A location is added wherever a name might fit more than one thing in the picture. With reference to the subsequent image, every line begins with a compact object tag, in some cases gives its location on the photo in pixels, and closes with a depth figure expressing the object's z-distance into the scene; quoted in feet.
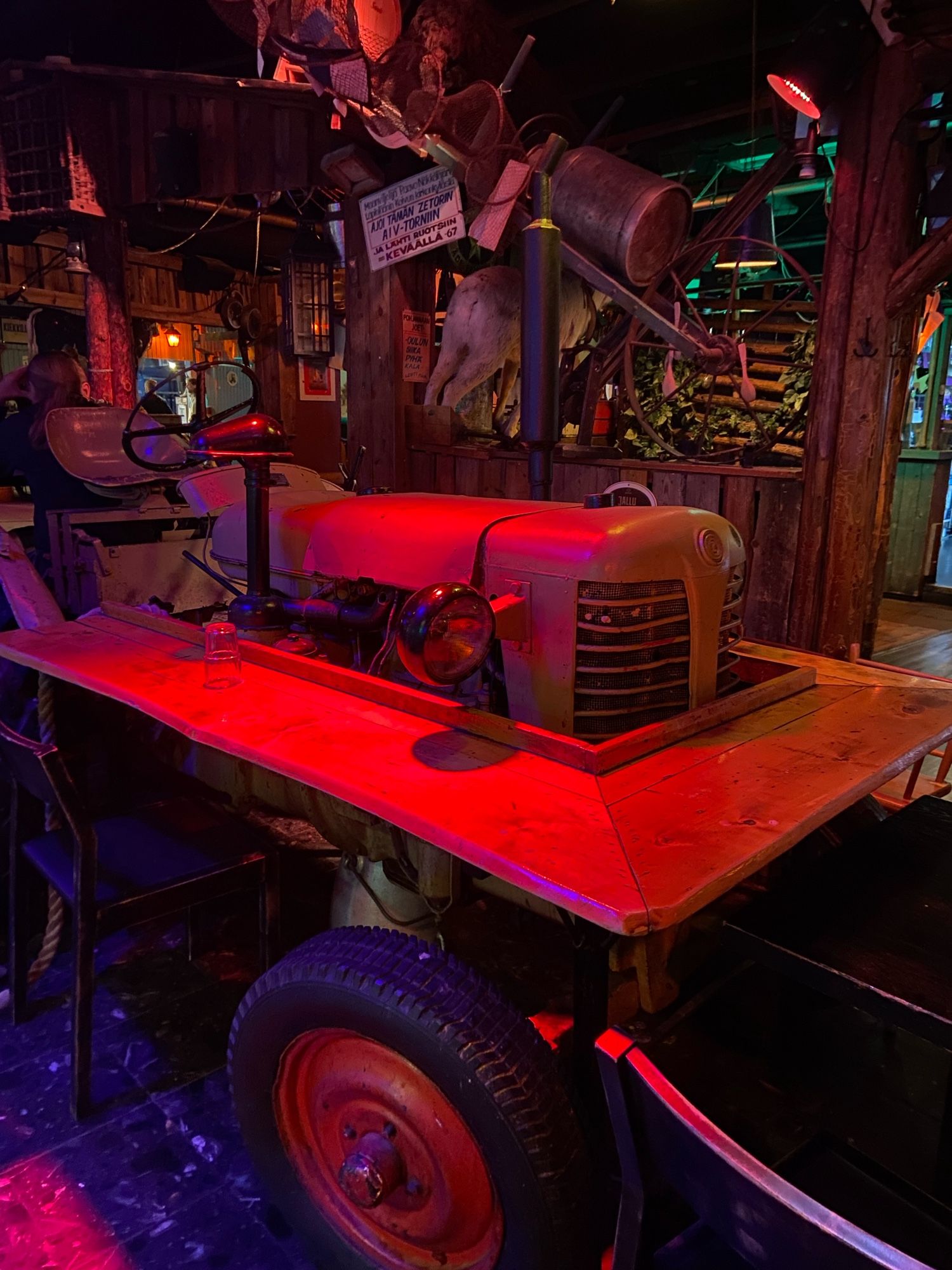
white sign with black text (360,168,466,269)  16.19
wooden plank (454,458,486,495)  18.40
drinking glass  7.56
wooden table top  4.29
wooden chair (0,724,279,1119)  6.98
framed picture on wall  27.30
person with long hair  14.12
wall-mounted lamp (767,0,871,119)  12.12
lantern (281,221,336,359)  26.04
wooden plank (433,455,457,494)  18.86
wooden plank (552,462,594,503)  17.24
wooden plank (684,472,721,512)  14.98
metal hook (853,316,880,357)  13.09
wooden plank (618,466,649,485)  15.94
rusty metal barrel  15.42
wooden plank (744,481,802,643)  14.32
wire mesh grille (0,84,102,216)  22.48
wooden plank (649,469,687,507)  15.44
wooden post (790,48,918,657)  12.85
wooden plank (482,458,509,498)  18.07
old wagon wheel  16.56
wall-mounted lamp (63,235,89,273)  24.13
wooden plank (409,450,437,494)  19.21
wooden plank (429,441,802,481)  14.34
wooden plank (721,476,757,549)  14.71
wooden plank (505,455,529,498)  17.69
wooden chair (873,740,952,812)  10.48
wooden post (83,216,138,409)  24.13
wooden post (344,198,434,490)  18.30
